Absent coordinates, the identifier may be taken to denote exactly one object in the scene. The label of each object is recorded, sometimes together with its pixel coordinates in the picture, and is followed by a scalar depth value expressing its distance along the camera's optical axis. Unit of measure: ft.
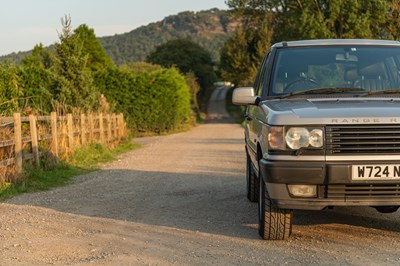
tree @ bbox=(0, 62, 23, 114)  58.73
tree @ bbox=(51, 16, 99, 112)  71.10
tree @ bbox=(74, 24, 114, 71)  193.52
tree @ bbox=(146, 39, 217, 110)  227.81
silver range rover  17.01
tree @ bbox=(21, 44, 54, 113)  89.86
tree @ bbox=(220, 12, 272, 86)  153.17
